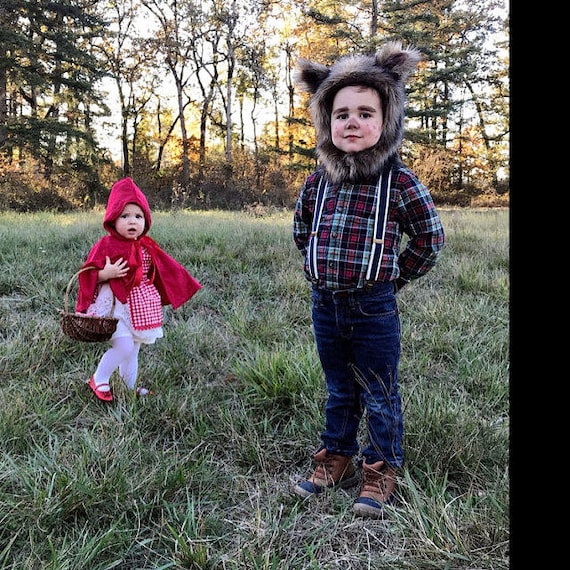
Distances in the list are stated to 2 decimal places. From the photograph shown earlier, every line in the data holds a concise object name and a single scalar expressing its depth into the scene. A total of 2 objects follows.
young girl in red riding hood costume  3.26
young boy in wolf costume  2.29
